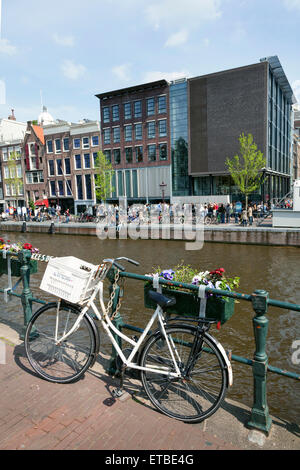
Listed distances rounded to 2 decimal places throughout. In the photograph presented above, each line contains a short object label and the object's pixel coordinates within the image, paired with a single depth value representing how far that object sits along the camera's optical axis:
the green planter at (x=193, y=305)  2.98
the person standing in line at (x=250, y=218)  23.49
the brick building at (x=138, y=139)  37.59
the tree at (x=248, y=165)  29.97
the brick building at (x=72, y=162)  42.16
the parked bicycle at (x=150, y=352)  2.84
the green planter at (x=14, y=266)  4.83
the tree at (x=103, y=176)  38.72
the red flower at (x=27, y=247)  4.88
